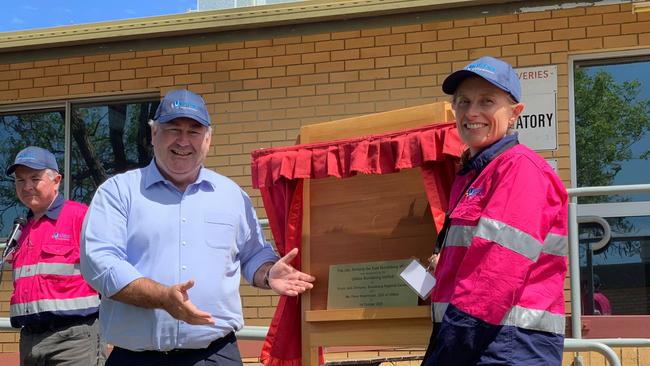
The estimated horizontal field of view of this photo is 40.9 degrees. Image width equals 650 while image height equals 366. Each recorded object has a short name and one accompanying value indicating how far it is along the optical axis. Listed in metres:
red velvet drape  3.58
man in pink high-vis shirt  5.24
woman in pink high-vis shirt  2.74
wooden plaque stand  3.69
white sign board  6.96
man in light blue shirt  3.25
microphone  5.51
